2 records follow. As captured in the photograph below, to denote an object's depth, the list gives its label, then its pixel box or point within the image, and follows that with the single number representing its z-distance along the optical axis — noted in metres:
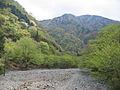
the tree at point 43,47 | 61.98
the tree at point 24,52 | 40.19
